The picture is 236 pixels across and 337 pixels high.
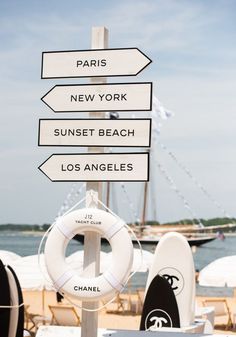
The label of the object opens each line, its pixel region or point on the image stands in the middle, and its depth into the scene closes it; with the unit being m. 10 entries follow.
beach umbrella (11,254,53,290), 11.71
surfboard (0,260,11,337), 5.21
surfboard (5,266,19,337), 5.26
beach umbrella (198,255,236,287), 12.09
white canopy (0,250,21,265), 13.53
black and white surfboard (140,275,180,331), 6.86
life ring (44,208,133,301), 5.23
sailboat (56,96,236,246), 50.31
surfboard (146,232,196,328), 7.71
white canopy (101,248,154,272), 13.65
